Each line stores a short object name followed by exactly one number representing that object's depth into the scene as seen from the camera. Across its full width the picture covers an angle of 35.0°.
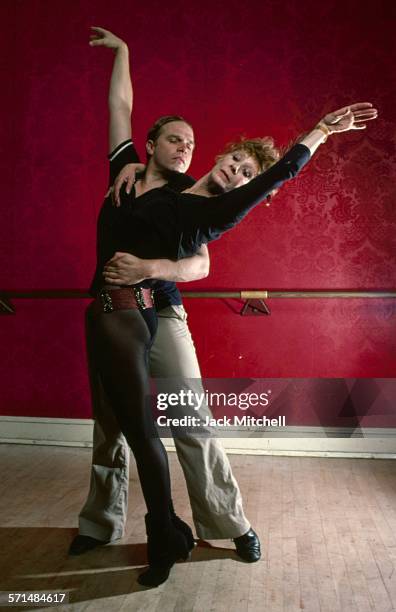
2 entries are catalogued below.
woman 1.69
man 1.95
